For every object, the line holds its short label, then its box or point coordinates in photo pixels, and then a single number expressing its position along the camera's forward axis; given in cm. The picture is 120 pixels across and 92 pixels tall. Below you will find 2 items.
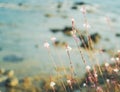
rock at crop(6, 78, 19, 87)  452
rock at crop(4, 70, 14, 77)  469
